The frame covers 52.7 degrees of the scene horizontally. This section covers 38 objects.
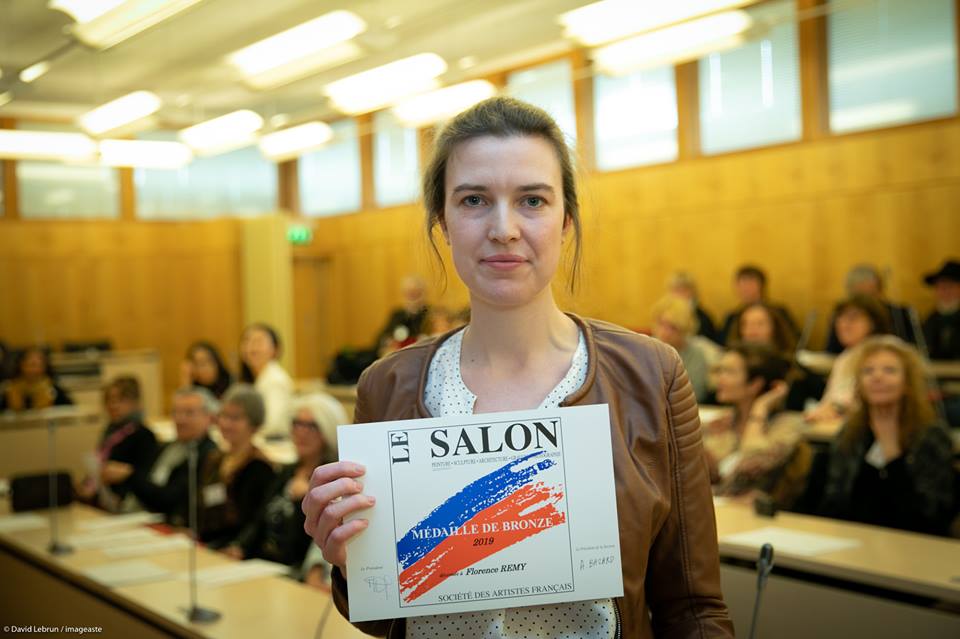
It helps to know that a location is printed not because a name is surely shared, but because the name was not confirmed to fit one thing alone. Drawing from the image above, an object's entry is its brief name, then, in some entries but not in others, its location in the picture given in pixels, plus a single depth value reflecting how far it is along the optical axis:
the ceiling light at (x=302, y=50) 6.06
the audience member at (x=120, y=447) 5.38
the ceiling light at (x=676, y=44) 6.33
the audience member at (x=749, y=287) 8.43
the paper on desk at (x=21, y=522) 4.38
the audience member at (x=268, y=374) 7.10
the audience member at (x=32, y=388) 8.31
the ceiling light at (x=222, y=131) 8.15
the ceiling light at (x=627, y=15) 5.56
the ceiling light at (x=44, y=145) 7.62
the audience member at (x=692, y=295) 8.88
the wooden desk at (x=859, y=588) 2.79
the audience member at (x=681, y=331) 6.72
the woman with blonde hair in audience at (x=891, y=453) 3.70
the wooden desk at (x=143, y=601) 2.78
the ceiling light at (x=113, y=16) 5.14
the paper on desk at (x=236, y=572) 3.28
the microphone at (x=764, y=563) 1.65
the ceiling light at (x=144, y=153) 7.86
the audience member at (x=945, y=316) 7.08
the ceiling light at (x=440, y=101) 7.51
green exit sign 13.07
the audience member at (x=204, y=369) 7.86
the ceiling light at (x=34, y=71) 7.06
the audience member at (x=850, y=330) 5.89
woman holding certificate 1.32
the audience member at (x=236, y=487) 4.36
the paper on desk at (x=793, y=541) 3.16
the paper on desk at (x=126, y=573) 3.32
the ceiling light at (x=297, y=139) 8.97
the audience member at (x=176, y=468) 4.93
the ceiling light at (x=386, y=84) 6.71
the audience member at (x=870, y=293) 7.28
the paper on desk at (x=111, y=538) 3.99
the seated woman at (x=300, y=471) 3.98
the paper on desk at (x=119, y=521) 4.34
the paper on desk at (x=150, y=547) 3.78
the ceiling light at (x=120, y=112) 7.57
